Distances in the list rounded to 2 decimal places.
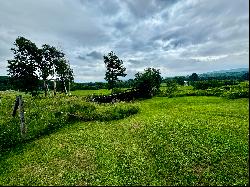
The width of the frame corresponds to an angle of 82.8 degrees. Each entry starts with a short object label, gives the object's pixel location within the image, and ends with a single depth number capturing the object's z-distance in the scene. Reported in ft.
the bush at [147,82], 100.04
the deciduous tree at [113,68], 143.53
